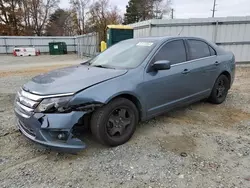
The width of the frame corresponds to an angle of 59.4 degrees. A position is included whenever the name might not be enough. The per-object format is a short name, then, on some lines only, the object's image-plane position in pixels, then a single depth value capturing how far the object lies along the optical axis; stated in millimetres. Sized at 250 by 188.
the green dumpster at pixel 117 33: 11242
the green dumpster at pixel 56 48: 25505
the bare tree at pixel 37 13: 36500
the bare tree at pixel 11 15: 34719
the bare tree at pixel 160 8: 41844
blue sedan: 2588
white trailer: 24289
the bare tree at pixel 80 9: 39319
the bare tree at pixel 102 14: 29125
